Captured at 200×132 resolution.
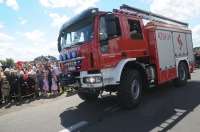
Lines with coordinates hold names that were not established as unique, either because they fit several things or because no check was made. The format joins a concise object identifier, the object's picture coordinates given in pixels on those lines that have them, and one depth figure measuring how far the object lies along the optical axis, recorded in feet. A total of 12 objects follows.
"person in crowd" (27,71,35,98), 39.79
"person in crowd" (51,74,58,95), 40.86
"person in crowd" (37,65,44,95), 42.06
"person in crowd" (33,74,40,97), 40.14
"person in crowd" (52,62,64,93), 43.40
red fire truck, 21.91
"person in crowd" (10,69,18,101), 38.78
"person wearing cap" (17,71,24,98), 38.88
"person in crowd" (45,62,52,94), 41.98
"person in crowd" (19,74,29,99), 38.95
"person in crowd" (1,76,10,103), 36.83
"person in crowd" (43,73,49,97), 40.83
